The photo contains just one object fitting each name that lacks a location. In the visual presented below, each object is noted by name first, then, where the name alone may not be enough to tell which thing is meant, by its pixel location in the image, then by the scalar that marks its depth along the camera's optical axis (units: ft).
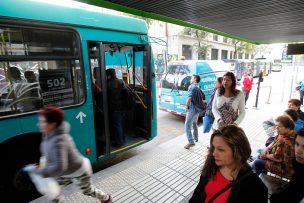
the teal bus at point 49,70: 8.91
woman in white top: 11.05
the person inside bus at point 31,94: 9.48
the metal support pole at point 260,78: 29.59
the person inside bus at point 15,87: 9.01
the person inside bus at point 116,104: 14.30
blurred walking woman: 6.99
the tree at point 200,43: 80.94
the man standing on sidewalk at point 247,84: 29.94
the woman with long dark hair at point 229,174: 4.68
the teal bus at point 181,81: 24.00
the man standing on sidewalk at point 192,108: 15.78
